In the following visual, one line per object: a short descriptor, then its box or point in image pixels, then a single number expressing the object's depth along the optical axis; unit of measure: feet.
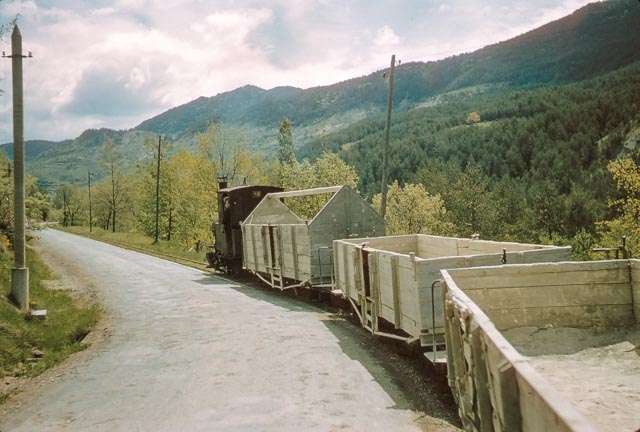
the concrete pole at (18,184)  40.96
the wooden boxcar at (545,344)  7.97
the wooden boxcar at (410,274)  22.24
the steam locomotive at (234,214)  66.28
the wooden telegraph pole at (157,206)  137.18
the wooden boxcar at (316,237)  44.91
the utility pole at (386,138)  63.52
